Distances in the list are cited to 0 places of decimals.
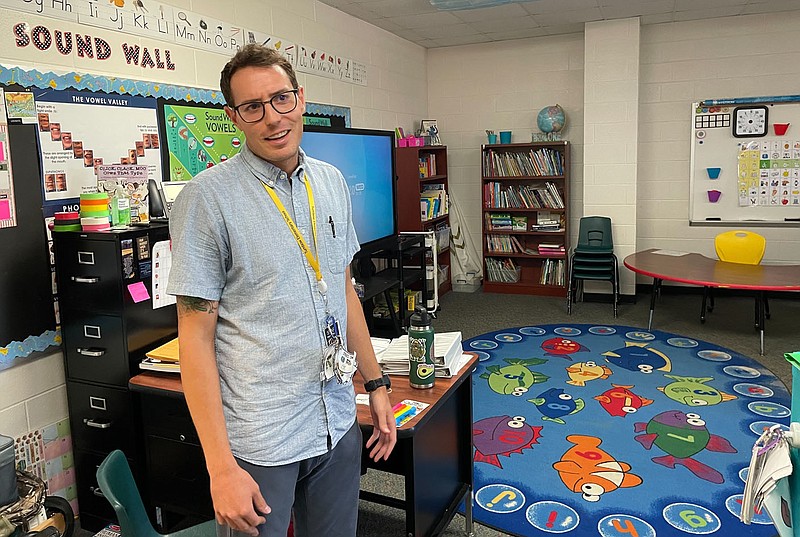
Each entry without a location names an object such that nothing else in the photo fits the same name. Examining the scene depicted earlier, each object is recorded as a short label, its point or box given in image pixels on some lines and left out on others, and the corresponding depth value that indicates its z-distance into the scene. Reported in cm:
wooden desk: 207
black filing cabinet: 243
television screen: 384
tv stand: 473
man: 131
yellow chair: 541
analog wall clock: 604
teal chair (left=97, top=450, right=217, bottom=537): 165
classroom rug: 272
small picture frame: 671
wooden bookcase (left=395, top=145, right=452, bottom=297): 612
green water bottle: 211
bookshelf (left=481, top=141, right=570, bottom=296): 657
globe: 653
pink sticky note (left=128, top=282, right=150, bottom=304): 245
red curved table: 455
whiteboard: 603
